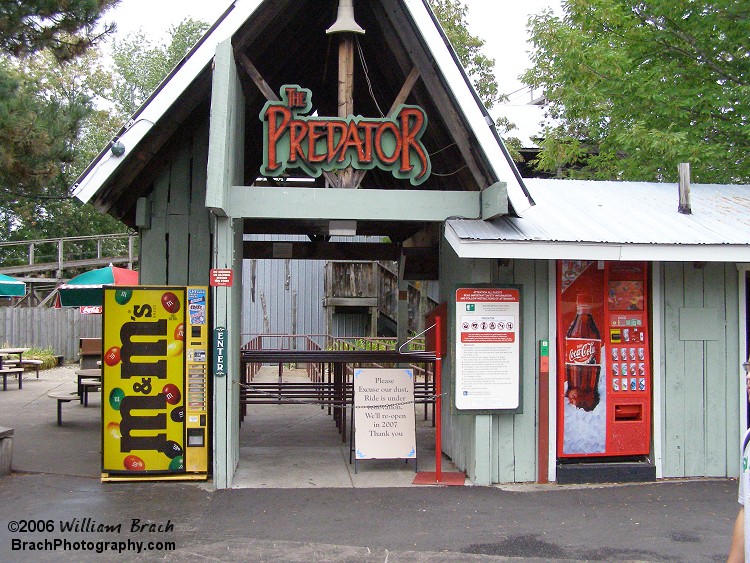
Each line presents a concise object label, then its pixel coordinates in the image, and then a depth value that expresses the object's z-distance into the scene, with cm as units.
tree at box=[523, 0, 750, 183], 1337
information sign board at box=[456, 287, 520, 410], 823
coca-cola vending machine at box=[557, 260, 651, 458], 849
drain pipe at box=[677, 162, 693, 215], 955
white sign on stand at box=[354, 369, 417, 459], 875
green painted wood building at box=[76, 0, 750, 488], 789
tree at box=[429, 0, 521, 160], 2045
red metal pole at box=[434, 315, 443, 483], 827
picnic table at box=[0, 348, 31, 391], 1683
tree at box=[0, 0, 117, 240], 998
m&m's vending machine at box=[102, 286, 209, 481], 830
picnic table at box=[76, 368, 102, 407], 1276
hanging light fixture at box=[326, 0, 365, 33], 804
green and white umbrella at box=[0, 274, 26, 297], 1419
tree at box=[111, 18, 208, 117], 3731
